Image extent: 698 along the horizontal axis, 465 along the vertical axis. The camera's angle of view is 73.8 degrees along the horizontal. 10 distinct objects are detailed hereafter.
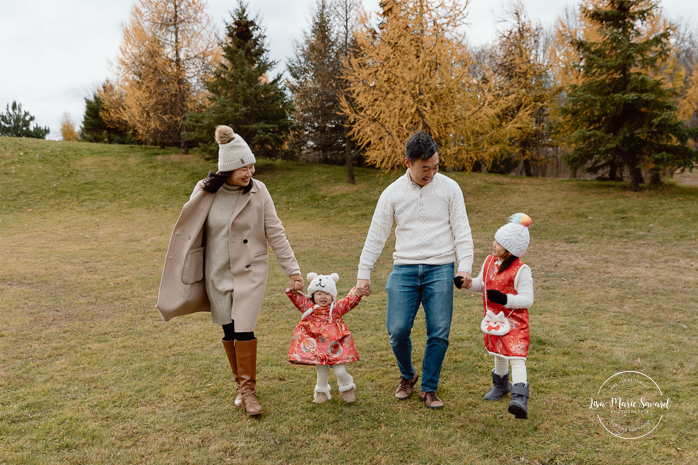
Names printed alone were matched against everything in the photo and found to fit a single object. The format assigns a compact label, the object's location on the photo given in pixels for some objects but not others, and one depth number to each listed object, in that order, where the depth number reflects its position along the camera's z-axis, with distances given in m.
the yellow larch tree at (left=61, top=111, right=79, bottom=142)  47.94
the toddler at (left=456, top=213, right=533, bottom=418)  3.20
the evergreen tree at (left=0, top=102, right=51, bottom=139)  40.91
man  3.42
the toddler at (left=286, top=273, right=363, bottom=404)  3.55
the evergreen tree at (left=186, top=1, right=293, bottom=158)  20.44
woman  3.46
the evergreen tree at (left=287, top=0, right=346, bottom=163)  19.94
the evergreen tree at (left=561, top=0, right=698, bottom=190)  14.47
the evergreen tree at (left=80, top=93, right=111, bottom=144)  31.31
